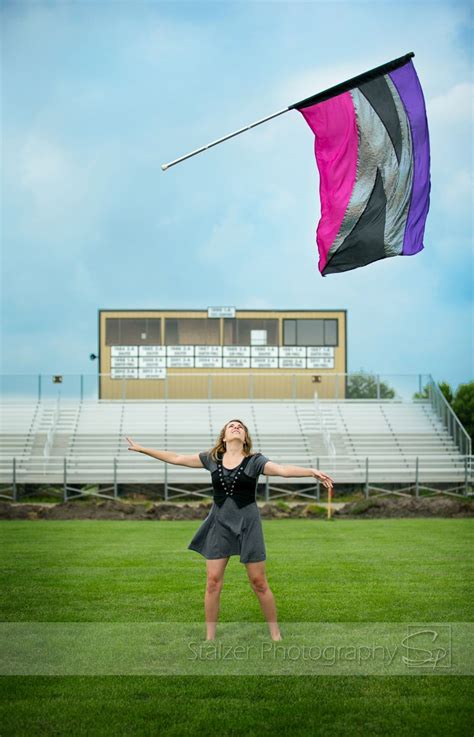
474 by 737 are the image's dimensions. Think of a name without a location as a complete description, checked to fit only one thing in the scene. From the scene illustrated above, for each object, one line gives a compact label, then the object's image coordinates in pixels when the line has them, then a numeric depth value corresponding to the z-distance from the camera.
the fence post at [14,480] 27.81
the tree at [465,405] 43.97
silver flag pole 11.10
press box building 43.91
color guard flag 10.41
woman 7.30
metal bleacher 32.03
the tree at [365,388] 40.72
